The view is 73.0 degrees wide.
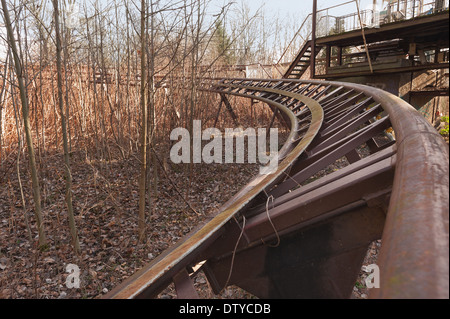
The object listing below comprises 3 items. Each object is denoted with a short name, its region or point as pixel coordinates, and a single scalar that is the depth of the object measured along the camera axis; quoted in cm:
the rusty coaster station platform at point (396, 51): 1009
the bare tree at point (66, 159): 446
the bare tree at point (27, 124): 420
